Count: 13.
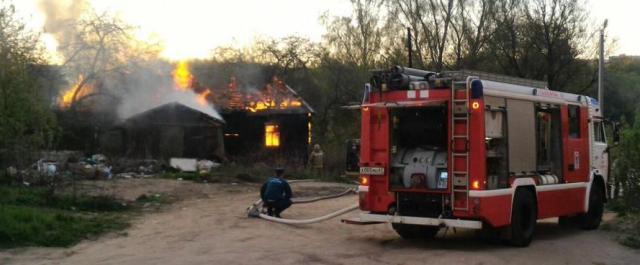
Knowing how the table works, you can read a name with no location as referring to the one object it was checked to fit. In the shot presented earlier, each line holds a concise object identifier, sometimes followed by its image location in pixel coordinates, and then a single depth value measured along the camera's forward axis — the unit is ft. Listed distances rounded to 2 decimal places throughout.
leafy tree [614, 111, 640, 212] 45.39
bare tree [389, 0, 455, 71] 119.34
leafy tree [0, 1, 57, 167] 56.95
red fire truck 33.63
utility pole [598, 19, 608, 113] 96.94
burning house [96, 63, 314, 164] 98.07
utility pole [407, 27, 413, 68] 111.42
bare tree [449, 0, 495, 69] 115.14
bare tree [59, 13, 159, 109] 100.12
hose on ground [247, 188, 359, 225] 41.39
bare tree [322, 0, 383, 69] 131.34
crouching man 47.06
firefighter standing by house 89.45
